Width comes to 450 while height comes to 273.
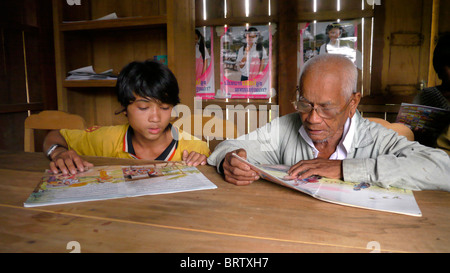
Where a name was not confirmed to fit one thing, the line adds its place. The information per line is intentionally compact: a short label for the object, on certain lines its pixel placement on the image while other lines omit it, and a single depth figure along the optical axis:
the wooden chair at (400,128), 1.45
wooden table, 0.59
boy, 1.51
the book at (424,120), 1.58
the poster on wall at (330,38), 2.51
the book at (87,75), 2.56
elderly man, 0.93
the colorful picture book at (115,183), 0.87
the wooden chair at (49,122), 1.91
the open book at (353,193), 0.77
